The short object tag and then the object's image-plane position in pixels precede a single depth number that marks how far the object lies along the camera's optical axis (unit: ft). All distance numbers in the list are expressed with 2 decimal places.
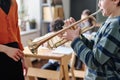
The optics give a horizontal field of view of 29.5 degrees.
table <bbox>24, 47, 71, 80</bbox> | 7.14
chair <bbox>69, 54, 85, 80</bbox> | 8.37
